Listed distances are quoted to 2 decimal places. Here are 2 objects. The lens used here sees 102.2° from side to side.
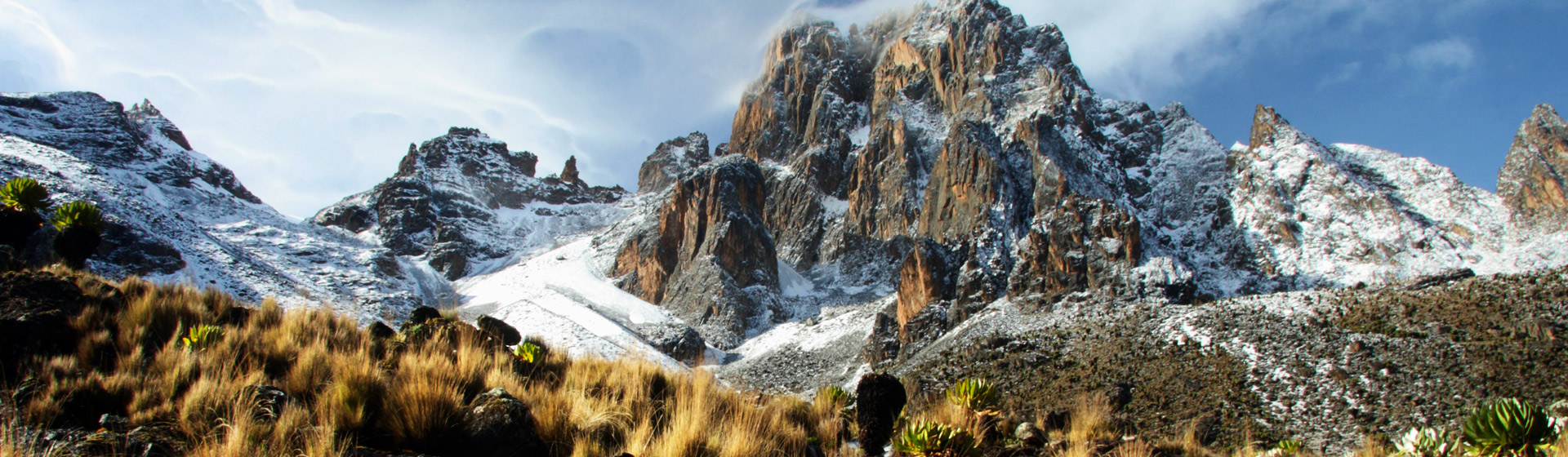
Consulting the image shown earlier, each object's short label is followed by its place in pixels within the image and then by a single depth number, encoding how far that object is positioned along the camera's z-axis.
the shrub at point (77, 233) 11.81
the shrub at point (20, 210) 11.70
